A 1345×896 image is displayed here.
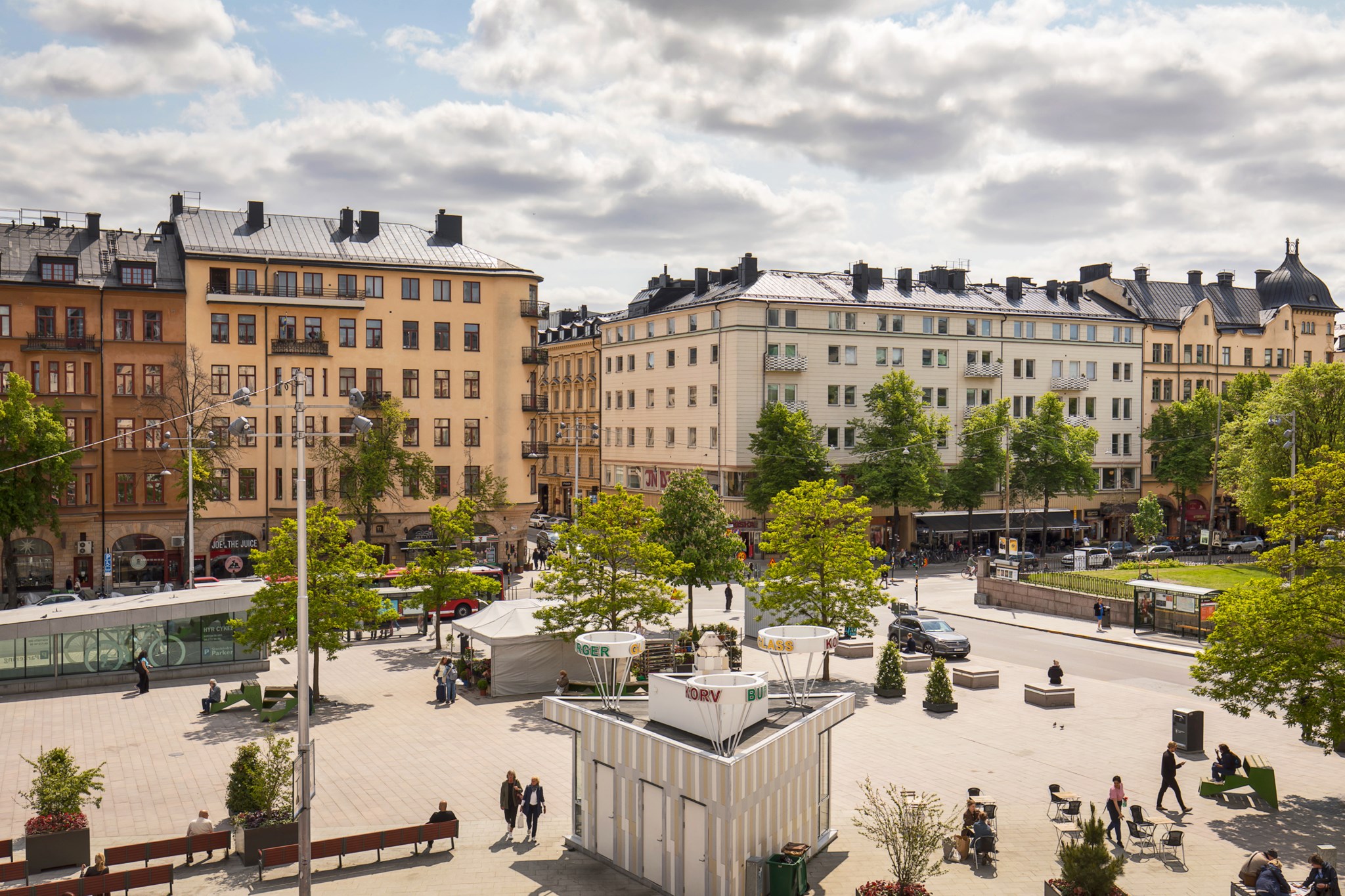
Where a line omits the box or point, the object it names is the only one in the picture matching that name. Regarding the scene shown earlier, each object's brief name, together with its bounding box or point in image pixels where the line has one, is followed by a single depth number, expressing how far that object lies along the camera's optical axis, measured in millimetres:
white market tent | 36000
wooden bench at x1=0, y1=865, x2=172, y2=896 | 19156
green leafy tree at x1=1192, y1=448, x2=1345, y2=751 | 23859
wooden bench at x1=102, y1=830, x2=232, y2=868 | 20375
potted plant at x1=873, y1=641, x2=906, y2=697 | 36219
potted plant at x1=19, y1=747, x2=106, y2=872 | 21062
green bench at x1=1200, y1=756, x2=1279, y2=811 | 24672
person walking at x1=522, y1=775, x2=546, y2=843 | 22922
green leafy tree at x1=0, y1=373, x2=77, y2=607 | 51375
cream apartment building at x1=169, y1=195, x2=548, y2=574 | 61500
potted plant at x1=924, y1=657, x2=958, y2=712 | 34094
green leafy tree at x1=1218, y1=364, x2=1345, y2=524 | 65938
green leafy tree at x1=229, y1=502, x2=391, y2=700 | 34281
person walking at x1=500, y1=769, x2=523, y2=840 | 23016
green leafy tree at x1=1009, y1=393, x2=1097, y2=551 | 78000
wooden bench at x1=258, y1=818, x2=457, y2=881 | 20906
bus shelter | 46156
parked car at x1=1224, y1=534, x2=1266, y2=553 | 79438
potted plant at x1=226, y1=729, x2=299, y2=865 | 21703
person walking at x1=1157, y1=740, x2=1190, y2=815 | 24141
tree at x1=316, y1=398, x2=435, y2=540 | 60594
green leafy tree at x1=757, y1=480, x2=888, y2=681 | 37812
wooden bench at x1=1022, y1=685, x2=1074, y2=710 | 34438
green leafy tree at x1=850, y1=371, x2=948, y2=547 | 73875
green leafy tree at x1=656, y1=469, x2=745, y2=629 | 45250
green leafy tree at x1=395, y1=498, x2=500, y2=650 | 42312
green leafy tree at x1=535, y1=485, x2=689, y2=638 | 35625
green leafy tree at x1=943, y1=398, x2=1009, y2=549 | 77500
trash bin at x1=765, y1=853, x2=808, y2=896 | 19094
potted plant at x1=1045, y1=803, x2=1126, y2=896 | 17609
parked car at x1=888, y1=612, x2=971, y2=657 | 42656
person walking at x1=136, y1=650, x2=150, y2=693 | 36188
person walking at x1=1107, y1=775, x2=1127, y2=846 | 22578
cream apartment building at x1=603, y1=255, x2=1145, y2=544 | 76625
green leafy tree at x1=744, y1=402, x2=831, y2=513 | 72250
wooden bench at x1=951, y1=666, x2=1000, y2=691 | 37344
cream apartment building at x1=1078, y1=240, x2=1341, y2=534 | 91938
